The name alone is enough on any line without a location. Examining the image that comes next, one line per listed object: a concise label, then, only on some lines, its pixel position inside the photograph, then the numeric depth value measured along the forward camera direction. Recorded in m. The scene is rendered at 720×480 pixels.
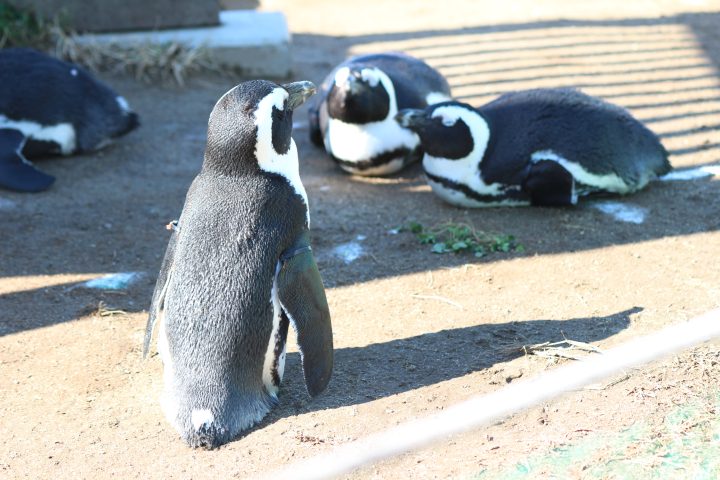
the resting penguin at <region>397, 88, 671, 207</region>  4.41
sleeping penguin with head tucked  4.98
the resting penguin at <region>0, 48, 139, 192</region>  5.20
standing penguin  2.76
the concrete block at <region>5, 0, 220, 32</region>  6.89
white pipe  1.70
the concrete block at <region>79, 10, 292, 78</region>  6.94
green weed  4.14
